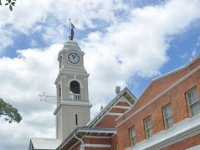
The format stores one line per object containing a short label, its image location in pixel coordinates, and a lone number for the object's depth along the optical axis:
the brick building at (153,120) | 23.20
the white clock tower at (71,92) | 56.47
